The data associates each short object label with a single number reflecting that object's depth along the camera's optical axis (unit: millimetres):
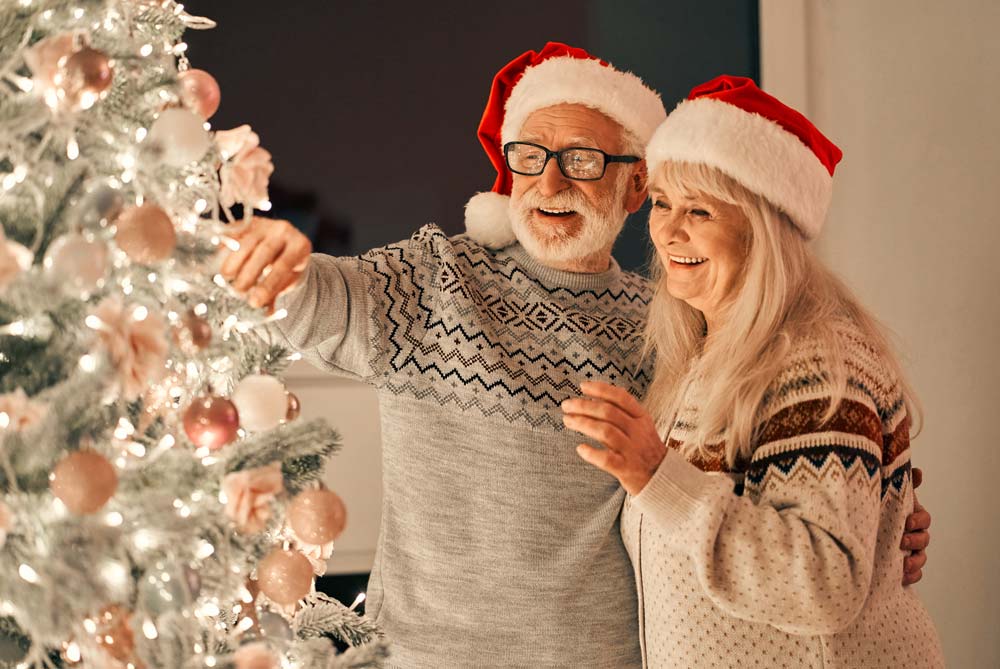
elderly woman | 1192
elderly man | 1590
